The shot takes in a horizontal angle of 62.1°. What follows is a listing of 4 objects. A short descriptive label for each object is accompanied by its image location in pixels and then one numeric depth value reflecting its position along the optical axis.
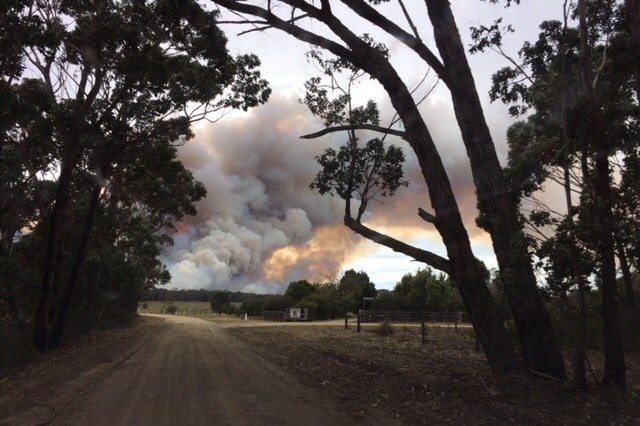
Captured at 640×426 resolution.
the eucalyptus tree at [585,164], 8.14
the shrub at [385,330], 27.75
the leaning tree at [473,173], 9.68
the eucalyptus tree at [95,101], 15.91
